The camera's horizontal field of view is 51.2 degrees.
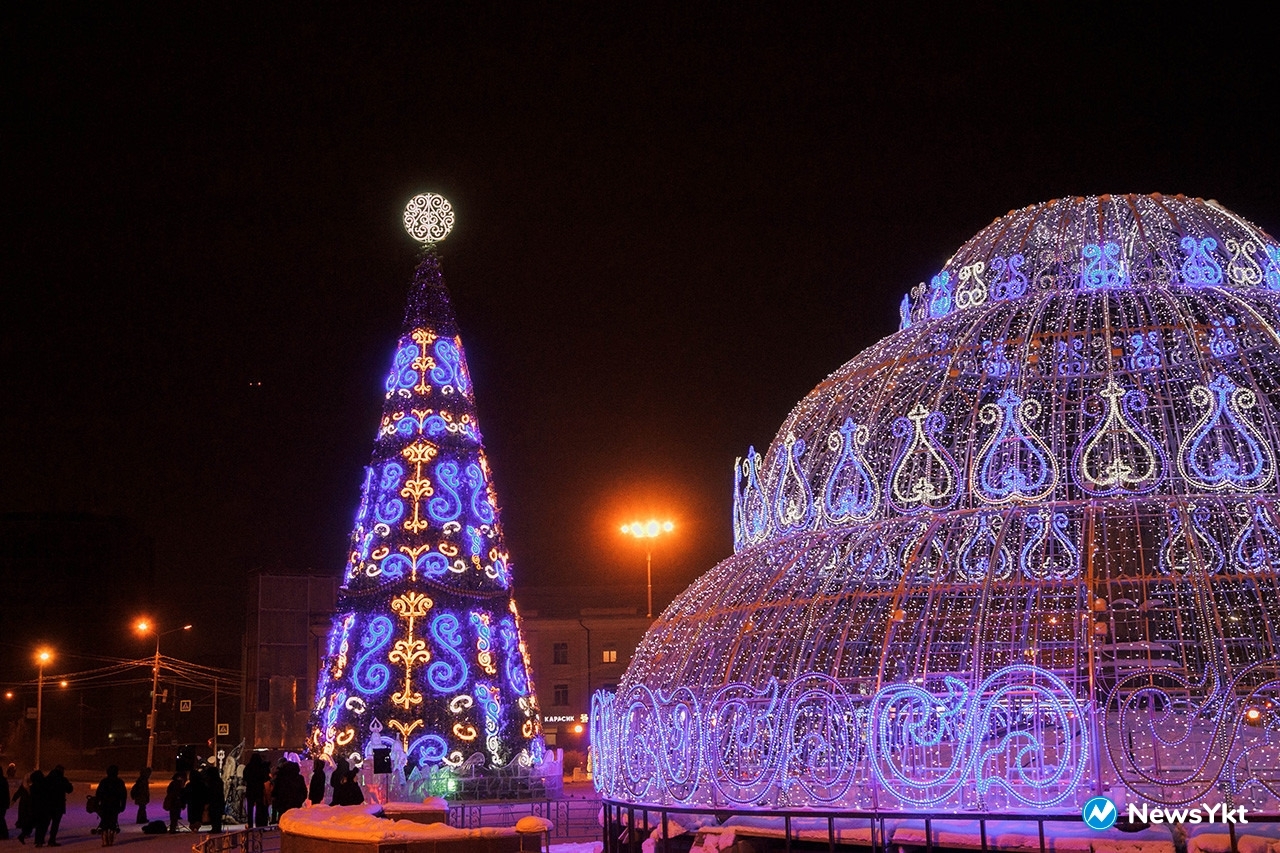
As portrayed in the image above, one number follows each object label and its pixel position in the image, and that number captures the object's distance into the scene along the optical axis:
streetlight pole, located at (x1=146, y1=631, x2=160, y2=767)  33.81
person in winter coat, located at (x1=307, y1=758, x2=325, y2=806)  17.20
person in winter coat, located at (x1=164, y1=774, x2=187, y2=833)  19.52
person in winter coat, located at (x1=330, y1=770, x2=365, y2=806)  15.54
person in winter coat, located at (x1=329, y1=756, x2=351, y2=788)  15.75
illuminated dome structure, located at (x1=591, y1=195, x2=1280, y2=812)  10.09
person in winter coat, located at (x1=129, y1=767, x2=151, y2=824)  21.34
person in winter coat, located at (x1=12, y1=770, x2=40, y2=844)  17.98
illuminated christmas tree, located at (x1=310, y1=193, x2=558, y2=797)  18.84
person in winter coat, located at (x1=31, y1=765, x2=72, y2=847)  17.56
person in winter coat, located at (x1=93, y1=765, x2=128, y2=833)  17.44
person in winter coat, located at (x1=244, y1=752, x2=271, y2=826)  17.55
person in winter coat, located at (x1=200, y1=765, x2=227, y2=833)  18.81
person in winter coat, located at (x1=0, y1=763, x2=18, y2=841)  18.72
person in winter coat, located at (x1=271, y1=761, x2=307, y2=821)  17.05
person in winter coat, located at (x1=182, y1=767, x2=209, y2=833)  19.03
